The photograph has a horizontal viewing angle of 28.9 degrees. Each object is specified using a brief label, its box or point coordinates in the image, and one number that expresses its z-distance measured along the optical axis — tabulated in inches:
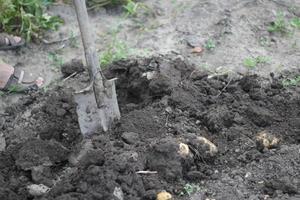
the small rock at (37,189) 114.6
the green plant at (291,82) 149.3
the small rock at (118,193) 110.2
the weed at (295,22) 175.0
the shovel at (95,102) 129.0
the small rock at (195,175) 119.1
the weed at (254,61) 159.5
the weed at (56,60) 167.3
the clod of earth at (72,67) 160.1
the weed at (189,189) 115.6
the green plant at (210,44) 168.0
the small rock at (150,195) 112.7
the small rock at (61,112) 139.1
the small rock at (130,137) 125.0
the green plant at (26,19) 175.0
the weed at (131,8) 184.5
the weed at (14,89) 157.9
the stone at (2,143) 135.6
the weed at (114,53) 162.4
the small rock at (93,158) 115.8
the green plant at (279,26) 173.5
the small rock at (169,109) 135.5
